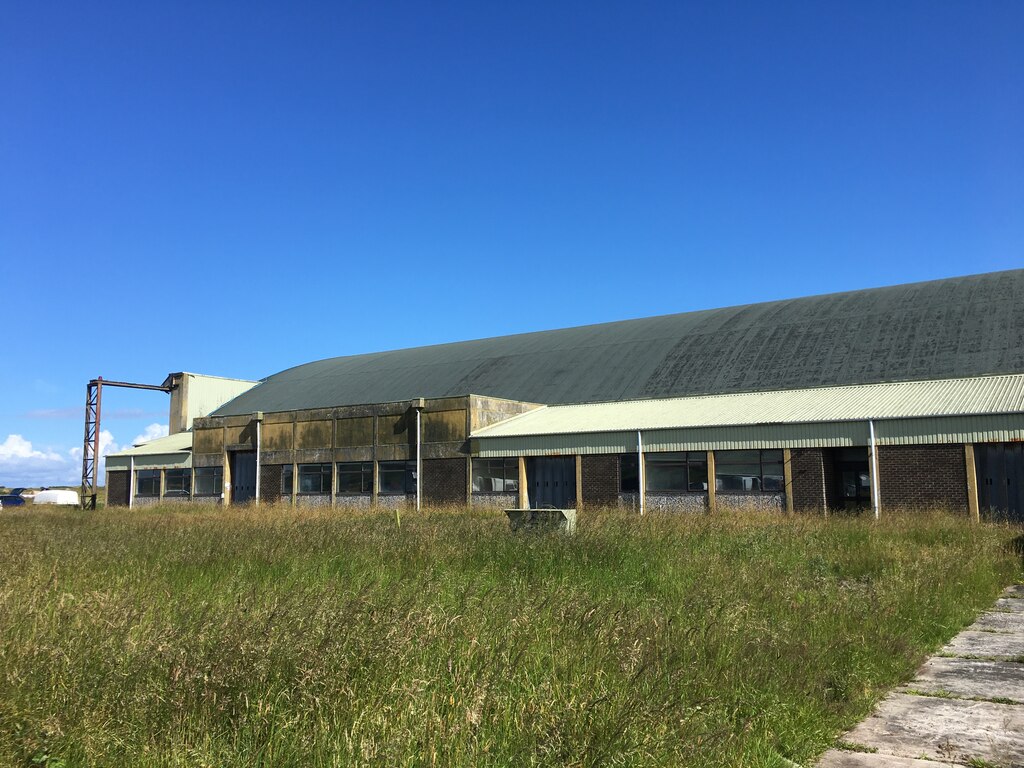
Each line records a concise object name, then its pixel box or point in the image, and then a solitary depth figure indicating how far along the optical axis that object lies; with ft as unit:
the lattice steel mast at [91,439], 193.47
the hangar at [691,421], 90.63
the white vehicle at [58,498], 214.28
